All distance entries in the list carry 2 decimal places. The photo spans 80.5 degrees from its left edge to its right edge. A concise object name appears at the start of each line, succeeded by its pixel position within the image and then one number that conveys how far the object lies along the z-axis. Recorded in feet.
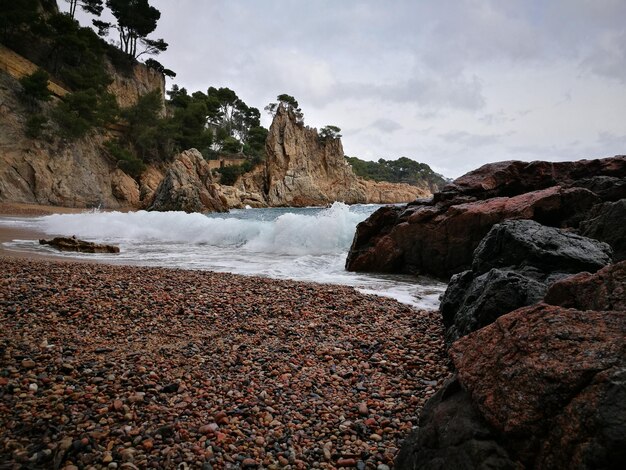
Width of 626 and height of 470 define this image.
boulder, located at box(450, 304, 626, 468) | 4.35
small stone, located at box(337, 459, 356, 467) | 6.95
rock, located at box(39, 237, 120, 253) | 31.65
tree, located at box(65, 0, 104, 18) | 139.95
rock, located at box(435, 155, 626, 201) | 27.94
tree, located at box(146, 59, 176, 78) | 161.27
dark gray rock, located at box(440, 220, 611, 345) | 10.78
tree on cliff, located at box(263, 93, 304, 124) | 195.67
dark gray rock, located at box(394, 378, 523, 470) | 5.11
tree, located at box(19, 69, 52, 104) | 86.12
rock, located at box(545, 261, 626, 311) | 6.96
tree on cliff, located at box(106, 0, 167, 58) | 146.30
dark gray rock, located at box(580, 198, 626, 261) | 16.16
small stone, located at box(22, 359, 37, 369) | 9.23
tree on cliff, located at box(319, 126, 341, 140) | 201.98
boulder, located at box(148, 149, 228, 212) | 100.58
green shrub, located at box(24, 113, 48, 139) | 85.61
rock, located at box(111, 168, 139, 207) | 106.93
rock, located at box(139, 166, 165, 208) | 111.45
